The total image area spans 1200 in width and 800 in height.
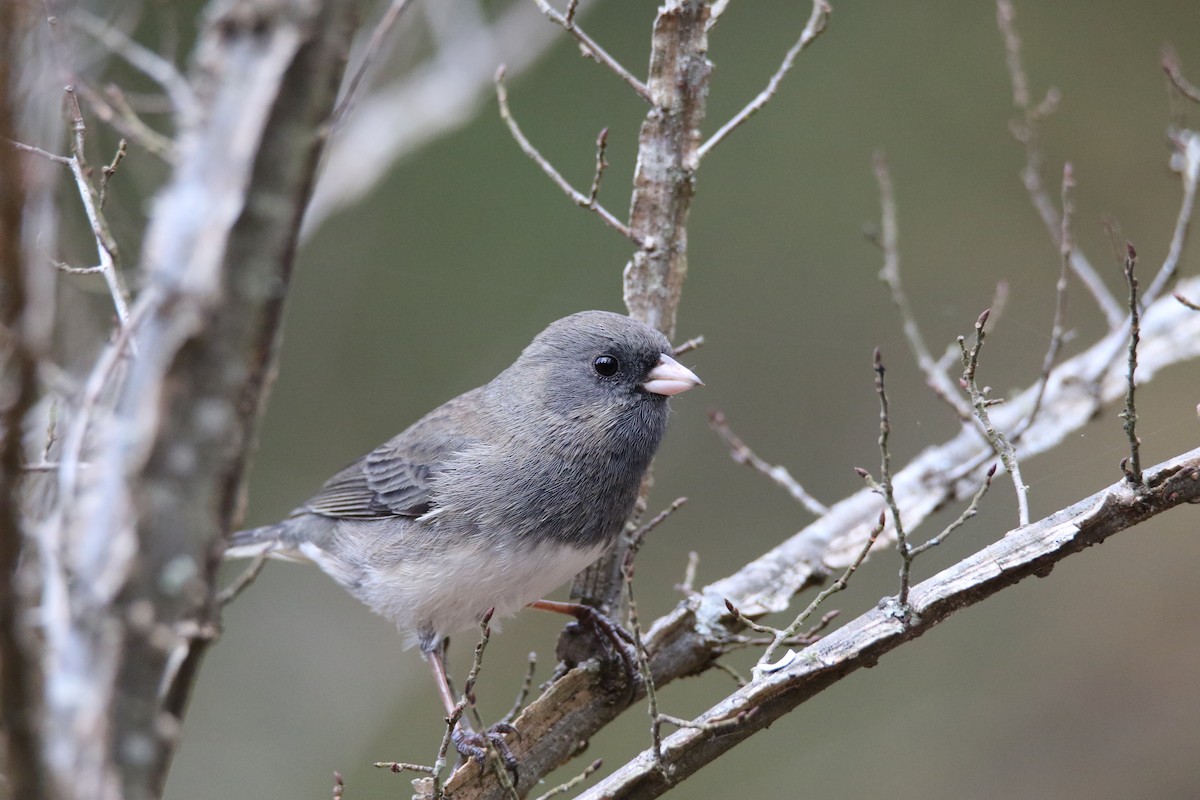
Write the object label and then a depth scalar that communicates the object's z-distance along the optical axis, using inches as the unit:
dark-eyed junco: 212.1
